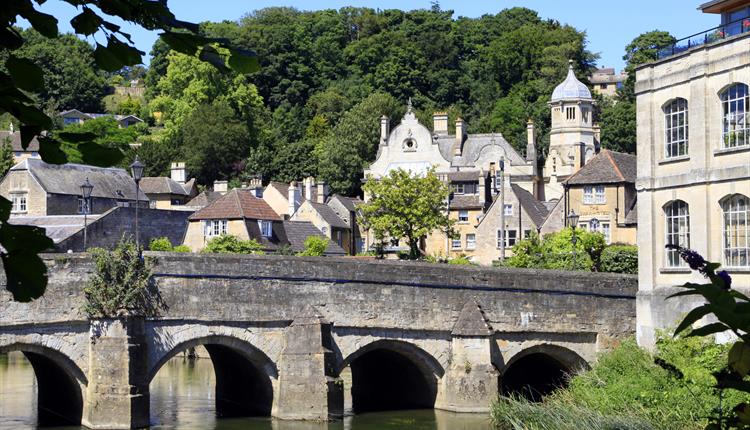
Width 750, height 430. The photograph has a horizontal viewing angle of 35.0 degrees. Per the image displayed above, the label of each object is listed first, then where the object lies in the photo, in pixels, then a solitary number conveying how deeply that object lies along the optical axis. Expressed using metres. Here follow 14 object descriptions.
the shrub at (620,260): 45.78
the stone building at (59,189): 62.38
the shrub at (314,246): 56.60
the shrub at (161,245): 49.82
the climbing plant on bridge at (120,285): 29.81
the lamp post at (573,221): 40.83
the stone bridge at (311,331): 29.73
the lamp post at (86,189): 34.96
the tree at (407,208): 59.44
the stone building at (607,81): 155.75
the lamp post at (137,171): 29.96
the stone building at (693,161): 30.67
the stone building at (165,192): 84.50
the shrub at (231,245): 50.72
